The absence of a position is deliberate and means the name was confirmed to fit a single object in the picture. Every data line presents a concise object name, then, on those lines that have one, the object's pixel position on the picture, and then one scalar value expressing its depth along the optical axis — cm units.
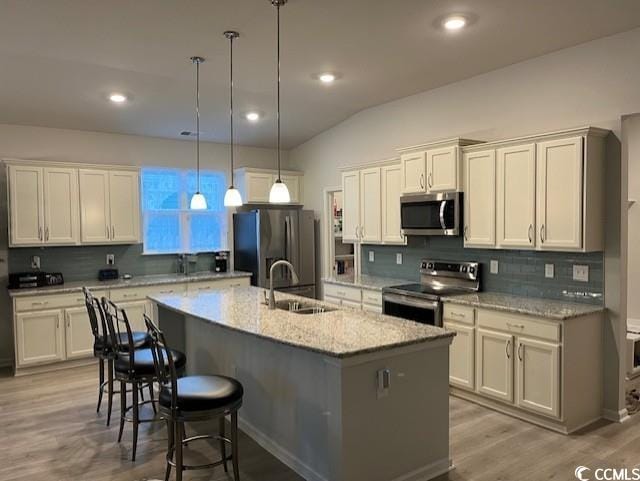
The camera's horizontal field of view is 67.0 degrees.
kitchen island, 253
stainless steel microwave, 451
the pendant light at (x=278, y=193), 323
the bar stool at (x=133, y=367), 322
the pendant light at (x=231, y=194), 364
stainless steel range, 435
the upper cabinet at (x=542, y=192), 356
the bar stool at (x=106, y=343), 372
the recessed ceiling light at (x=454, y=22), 339
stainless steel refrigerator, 631
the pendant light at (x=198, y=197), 407
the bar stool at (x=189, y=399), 256
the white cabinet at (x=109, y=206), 552
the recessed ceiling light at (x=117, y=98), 486
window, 638
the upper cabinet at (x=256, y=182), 661
